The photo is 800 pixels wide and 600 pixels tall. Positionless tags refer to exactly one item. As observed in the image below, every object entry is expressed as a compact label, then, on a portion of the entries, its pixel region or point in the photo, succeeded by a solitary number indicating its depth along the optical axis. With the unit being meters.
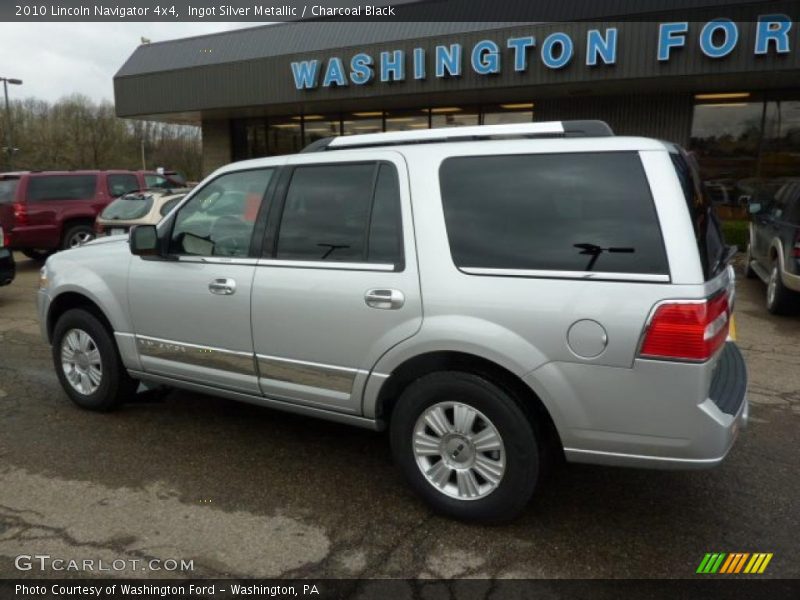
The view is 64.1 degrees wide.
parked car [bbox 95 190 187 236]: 10.84
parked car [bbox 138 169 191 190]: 14.54
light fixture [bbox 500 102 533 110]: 15.33
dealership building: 11.32
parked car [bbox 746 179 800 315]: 7.06
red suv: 11.45
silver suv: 2.66
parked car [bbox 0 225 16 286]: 8.62
